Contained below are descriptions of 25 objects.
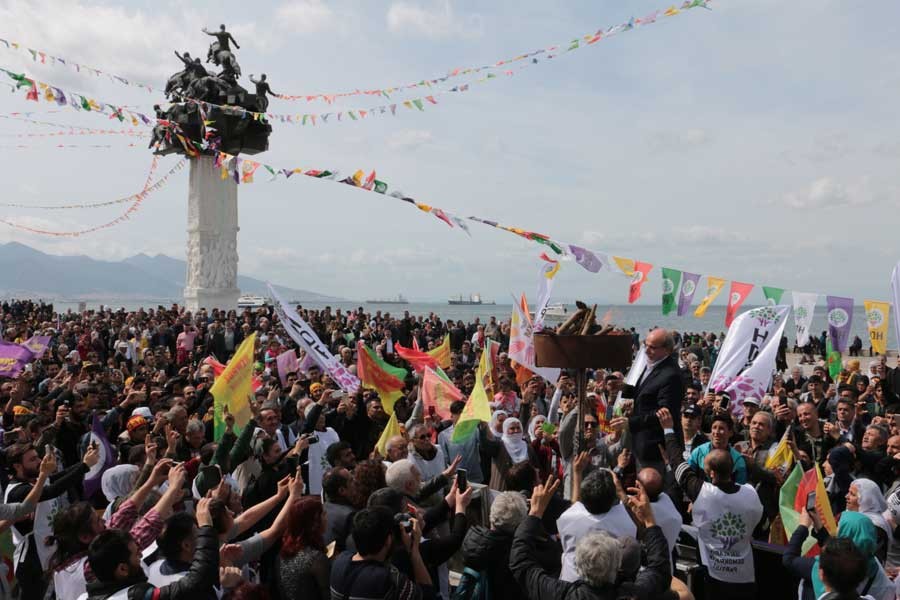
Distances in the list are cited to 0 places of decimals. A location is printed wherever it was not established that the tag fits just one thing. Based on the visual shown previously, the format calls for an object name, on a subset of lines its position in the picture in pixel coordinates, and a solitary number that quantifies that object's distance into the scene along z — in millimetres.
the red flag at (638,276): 12673
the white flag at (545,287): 13797
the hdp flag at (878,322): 12023
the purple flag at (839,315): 12523
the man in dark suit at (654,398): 6258
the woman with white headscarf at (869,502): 4945
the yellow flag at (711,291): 12336
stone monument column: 29391
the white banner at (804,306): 12190
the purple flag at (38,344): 12352
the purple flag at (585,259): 12695
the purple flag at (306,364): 13441
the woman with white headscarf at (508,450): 7453
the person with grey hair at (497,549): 4535
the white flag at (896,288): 8844
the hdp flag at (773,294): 11711
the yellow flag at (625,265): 12766
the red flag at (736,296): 12086
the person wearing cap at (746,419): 9102
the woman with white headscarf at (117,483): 5997
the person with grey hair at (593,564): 3840
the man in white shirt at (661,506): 4766
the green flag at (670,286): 12719
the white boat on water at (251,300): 51906
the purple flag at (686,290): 12625
